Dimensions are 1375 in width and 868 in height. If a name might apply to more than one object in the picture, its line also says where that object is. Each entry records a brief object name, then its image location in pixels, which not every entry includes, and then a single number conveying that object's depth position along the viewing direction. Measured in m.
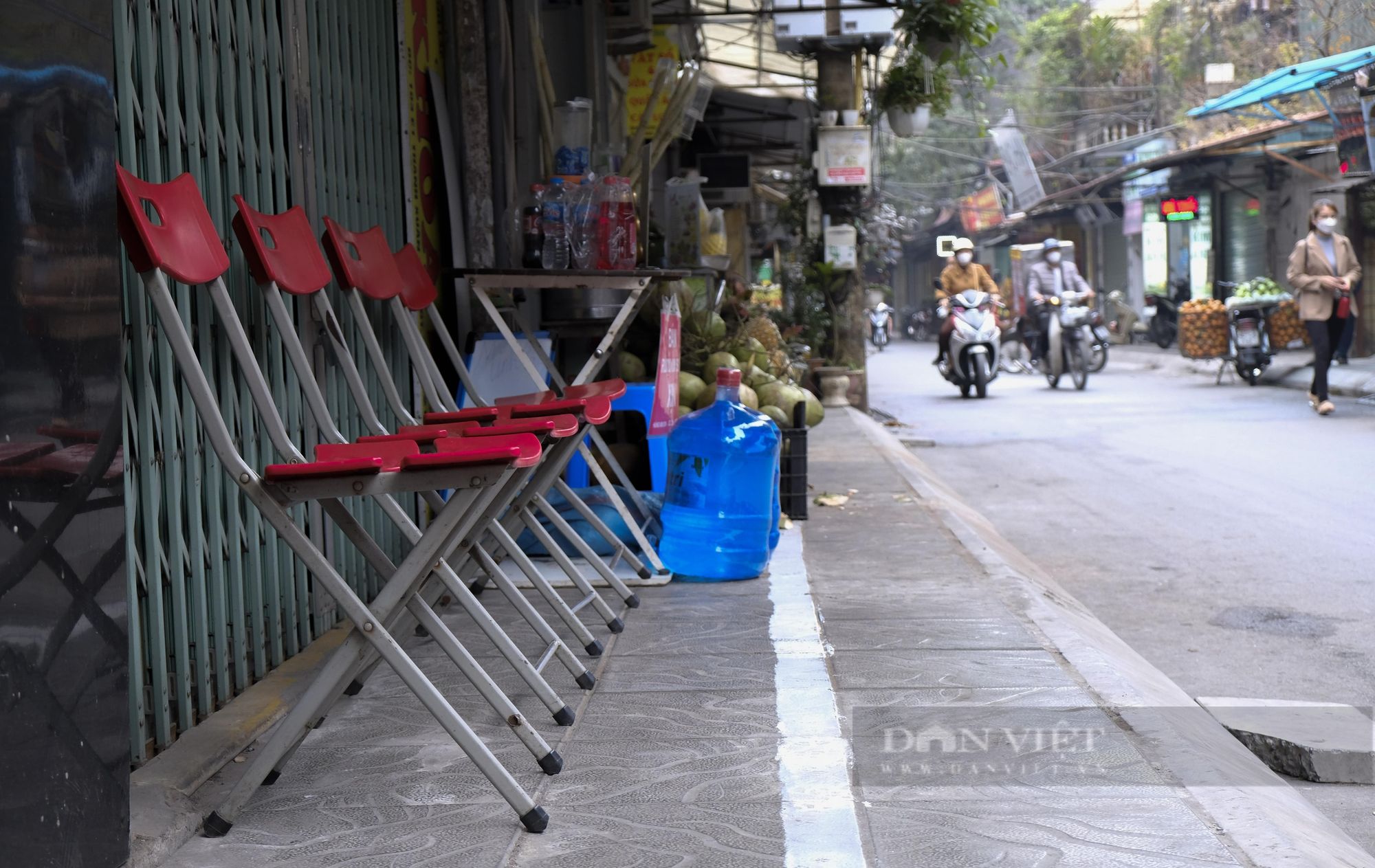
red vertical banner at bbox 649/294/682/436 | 4.91
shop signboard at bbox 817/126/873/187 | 12.64
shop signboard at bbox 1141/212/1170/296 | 27.50
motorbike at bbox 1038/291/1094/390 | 16.38
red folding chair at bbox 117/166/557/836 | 2.38
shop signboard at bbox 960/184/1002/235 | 37.16
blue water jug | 4.90
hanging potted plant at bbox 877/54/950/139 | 12.23
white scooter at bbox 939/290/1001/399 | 15.42
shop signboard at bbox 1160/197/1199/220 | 22.98
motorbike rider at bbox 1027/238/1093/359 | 17.19
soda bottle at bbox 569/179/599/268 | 4.96
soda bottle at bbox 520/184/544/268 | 5.00
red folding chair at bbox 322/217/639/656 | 3.50
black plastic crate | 6.11
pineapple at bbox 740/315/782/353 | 7.83
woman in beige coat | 11.56
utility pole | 12.63
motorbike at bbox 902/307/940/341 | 40.94
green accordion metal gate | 2.66
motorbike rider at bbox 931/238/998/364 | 16.14
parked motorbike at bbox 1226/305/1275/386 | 15.25
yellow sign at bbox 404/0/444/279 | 4.86
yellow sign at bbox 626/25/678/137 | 9.51
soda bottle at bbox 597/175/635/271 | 4.96
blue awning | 13.38
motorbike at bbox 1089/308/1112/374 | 17.62
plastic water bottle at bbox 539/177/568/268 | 4.94
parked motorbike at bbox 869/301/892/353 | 33.94
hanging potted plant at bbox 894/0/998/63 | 10.86
